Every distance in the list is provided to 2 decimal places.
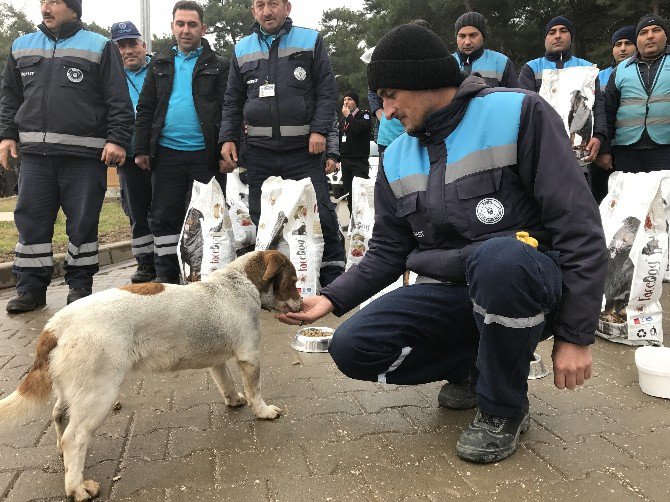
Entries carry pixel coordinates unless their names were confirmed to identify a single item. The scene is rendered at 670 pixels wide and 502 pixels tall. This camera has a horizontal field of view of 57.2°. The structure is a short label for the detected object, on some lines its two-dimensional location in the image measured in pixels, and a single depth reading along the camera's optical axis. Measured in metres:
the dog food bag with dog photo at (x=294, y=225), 5.21
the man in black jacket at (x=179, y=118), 5.81
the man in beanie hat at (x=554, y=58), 6.13
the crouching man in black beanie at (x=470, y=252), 2.40
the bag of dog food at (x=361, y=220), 5.54
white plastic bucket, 3.17
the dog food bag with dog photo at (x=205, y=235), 5.41
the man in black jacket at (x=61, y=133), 5.17
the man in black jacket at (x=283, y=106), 5.33
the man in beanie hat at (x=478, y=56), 5.76
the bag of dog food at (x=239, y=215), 5.98
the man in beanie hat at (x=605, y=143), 5.68
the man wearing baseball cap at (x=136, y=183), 6.52
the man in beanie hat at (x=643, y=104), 5.21
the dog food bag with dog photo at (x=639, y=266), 4.12
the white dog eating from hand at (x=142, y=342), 2.34
